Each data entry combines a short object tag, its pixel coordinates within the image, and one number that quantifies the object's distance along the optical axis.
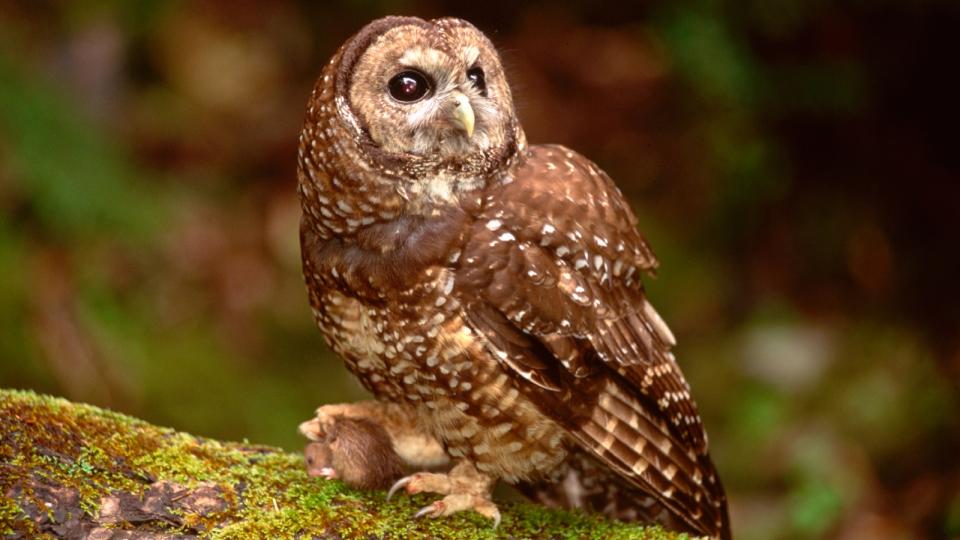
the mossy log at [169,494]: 5.09
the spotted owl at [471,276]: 5.87
